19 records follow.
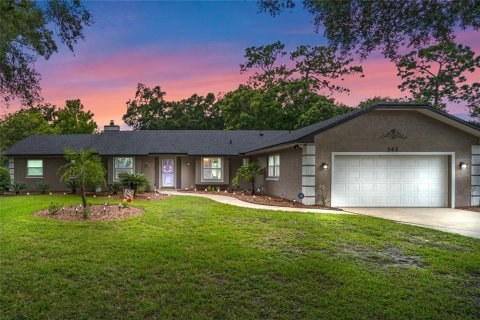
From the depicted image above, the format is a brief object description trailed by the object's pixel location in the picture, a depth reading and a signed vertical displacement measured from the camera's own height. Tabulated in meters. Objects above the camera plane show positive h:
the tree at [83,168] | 10.36 -0.20
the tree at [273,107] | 33.81 +6.20
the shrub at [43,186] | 19.17 -1.54
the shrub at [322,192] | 12.98 -1.24
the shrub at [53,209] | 9.96 -1.53
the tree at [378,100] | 36.44 +7.69
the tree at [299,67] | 35.84 +11.32
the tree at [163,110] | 47.41 +8.18
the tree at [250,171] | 18.03 -0.51
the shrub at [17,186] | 18.44 -1.48
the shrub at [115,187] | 17.16 -1.39
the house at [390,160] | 12.95 +0.11
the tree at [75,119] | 39.06 +5.47
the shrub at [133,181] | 15.57 -0.95
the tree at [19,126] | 33.09 +3.86
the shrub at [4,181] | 18.12 -1.13
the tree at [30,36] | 6.96 +3.22
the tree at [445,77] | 30.67 +9.03
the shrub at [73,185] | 18.27 -1.36
